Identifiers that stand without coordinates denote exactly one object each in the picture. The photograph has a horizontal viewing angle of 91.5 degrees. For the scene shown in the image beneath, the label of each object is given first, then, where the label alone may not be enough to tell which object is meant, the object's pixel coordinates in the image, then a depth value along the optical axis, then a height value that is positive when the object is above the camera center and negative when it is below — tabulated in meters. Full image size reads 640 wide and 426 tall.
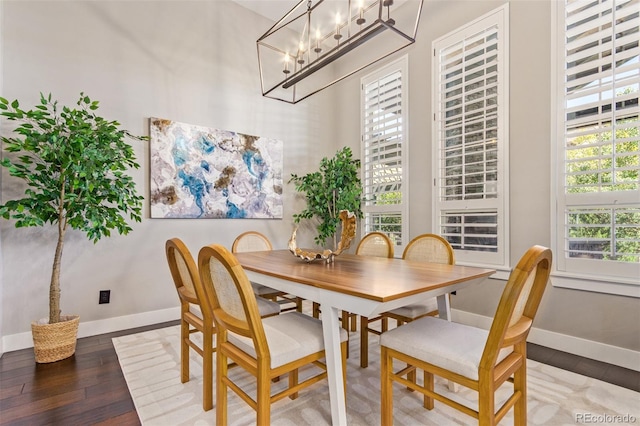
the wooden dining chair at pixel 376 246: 2.64 -0.31
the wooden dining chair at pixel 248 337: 1.21 -0.56
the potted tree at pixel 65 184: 2.15 +0.23
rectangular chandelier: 3.66 +2.20
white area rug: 1.59 -1.07
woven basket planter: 2.24 -0.92
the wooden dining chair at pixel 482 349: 1.07 -0.55
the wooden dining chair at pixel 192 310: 1.60 -0.58
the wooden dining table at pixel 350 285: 1.23 -0.33
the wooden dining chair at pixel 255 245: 2.54 -0.31
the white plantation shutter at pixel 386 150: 3.65 +0.77
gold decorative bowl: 2.04 -0.22
